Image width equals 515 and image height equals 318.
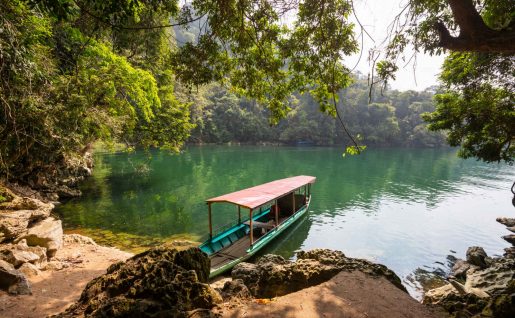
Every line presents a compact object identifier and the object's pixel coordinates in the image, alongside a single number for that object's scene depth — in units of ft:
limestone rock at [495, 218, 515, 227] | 51.05
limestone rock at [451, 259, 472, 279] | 32.96
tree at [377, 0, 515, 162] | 19.20
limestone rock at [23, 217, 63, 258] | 25.05
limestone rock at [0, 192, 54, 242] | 23.71
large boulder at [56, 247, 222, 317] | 10.53
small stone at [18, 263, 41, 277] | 21.08
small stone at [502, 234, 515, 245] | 43.76
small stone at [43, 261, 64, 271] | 23.31
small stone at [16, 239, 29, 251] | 23.02
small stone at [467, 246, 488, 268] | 34.20
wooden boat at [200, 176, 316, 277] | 31.04
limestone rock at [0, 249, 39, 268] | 20.94
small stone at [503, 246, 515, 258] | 36.89
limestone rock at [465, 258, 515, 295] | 25.73
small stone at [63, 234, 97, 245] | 31.09
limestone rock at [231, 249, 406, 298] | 18.06
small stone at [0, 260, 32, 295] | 16.93
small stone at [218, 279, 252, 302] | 14.78
